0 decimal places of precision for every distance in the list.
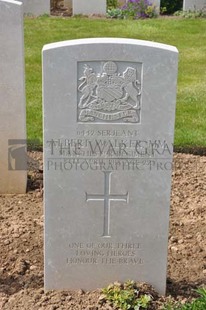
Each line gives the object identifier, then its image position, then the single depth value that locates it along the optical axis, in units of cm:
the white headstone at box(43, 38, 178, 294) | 343
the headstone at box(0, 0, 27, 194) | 502
